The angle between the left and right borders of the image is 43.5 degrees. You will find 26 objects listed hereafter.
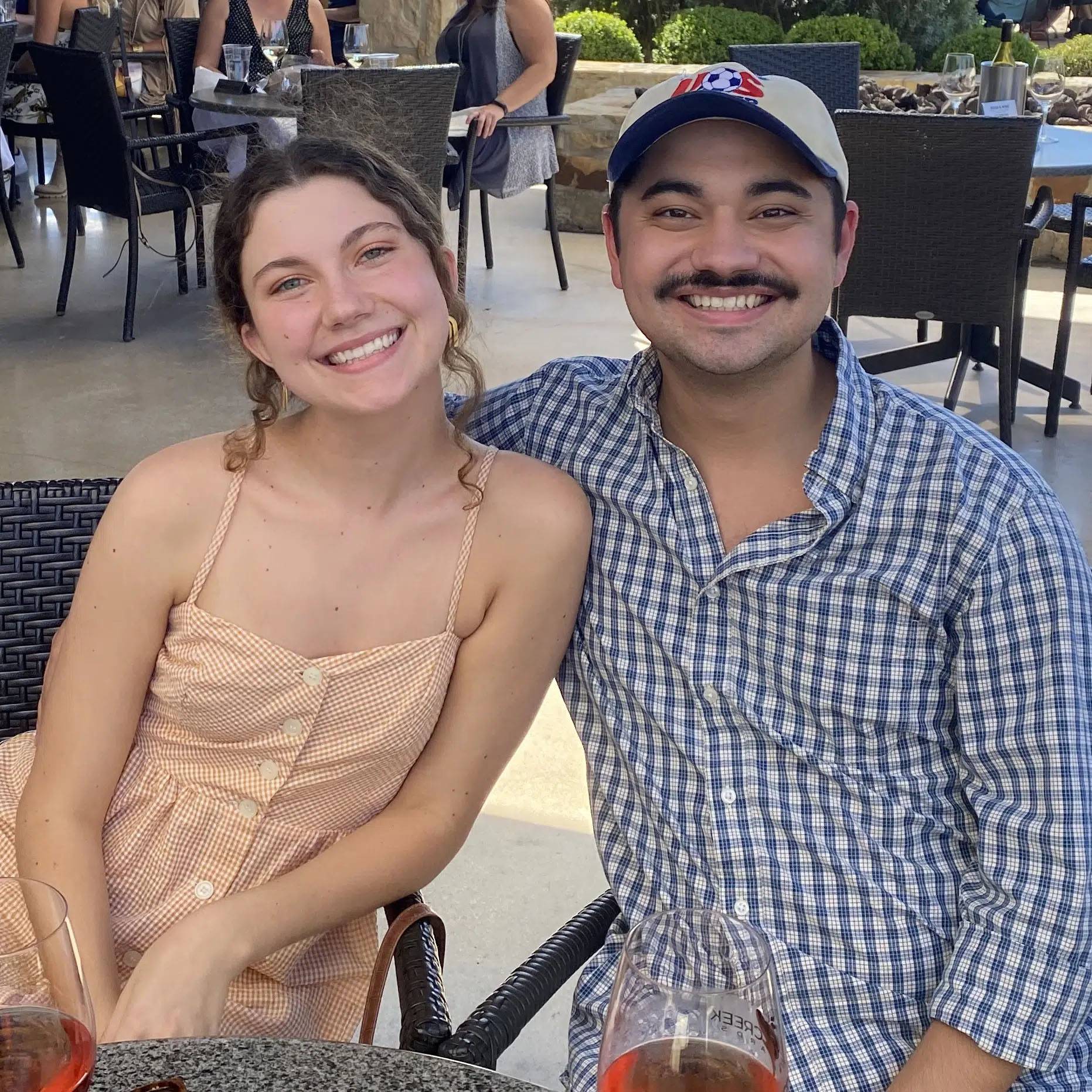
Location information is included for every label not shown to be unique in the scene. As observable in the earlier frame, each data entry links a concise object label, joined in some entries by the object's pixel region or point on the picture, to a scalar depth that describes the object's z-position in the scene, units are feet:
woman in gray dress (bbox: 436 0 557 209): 19.35
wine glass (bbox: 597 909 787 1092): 2.70
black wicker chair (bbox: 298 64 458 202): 15.12
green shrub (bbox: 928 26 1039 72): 26.81
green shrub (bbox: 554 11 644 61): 30.07
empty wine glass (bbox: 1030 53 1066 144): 16.20
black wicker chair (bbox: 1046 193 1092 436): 14.83
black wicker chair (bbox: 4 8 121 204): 23.54
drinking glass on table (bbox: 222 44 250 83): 18.70
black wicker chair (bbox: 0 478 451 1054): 5.30
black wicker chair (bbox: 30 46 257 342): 17.22
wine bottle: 16.66
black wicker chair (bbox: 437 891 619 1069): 4.06
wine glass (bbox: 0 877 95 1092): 2.67
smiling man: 4.34
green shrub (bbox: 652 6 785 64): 30.42
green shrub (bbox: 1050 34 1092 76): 28.50
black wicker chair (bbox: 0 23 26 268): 19.25
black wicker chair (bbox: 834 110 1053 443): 13.70
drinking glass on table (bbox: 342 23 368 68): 19.48
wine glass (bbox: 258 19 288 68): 18.98
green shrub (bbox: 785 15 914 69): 29.78
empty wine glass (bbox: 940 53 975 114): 16.87
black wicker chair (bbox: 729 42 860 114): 18.74
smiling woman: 4.88
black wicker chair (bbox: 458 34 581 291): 19.20
